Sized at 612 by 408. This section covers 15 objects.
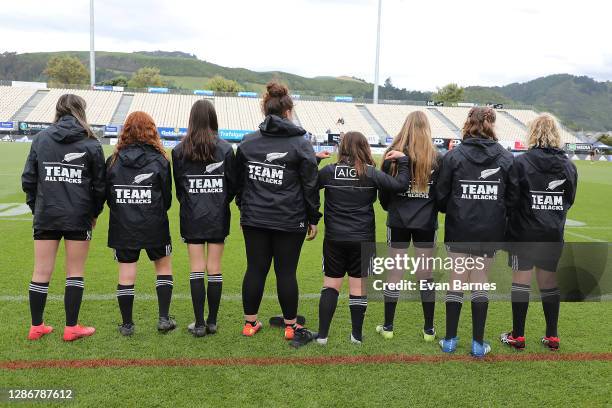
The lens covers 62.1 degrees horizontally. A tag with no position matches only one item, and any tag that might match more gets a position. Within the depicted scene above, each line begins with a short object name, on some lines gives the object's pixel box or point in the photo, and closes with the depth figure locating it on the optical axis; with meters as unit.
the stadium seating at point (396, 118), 57.74
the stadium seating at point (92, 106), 52.92
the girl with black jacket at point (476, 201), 3.98
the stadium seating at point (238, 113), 57.09
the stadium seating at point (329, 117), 57.40
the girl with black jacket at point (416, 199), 4.11
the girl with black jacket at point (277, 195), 4.12
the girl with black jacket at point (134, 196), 4.19
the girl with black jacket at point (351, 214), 4.10
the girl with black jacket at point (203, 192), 4.23
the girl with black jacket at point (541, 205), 4.08
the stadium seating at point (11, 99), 52.50
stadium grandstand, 55.19
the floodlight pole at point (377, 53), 48.26
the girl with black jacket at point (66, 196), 4.09
